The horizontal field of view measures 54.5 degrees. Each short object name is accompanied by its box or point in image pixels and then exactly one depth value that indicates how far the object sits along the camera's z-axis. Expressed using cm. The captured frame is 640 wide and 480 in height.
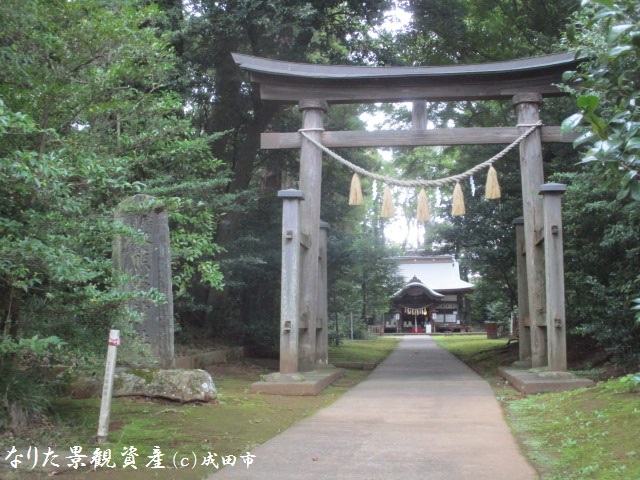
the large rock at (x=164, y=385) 719
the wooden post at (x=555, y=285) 960
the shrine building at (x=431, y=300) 4288
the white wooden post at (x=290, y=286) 985
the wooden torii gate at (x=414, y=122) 1079
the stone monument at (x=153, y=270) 798
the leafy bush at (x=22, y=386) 505
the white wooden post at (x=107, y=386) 510
